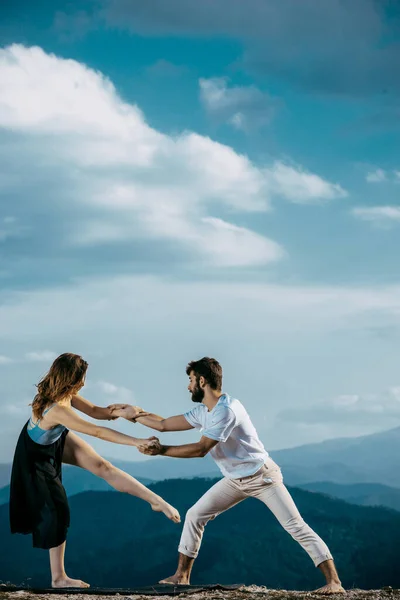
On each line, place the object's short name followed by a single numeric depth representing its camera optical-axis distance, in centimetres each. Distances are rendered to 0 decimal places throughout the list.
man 912
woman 905
